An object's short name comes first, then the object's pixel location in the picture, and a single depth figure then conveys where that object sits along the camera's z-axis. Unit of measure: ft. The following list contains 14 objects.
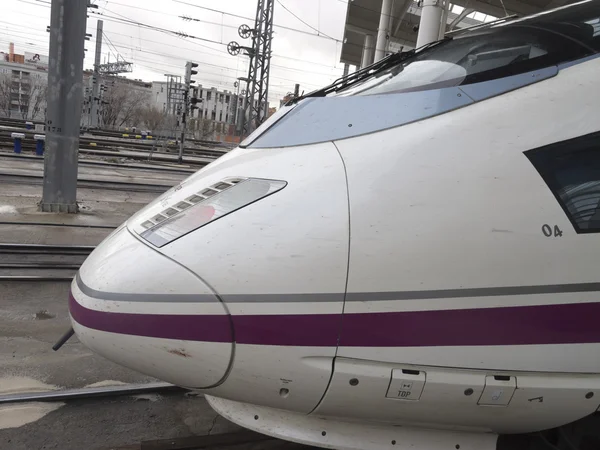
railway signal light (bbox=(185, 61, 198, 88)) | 71.20
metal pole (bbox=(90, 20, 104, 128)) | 117.46
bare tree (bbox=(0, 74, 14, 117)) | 192.40
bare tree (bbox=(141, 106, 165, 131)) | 228.43
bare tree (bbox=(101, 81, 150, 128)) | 192.51
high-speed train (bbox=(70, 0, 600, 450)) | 6.76
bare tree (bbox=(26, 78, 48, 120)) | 188.18
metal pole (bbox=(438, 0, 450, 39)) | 37.58
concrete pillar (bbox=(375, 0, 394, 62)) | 58.39
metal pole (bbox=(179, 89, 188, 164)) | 74.16
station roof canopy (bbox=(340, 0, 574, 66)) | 53.11
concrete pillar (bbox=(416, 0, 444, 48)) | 36.37
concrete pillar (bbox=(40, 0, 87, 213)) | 30.81
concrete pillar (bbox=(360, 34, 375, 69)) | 86.17
